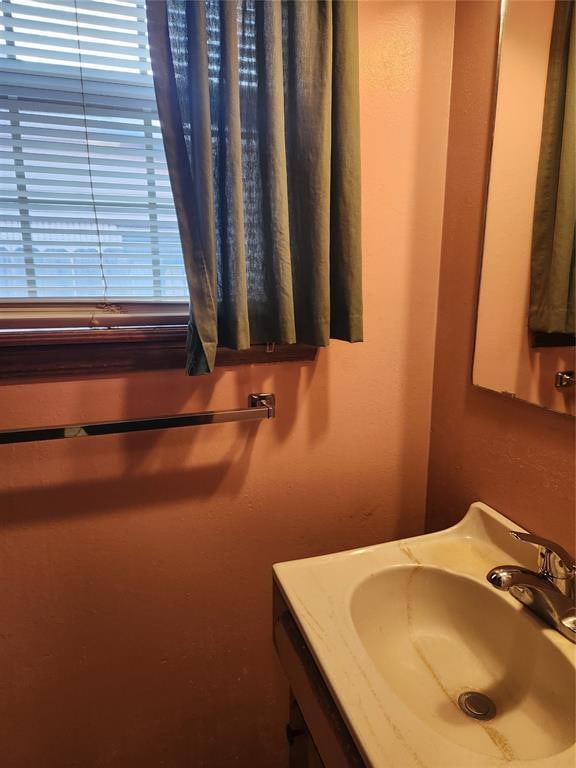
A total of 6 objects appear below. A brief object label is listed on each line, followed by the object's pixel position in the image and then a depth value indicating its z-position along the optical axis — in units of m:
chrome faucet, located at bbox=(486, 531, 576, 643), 0.75
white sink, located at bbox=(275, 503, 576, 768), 0.61
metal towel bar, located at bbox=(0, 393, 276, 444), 0.85
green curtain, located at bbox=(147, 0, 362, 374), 0.79
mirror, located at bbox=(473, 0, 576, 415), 0.80
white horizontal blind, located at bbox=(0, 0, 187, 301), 0.84
